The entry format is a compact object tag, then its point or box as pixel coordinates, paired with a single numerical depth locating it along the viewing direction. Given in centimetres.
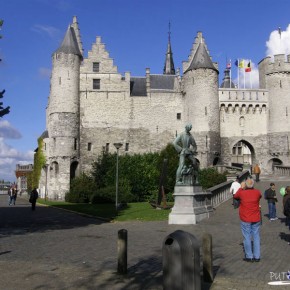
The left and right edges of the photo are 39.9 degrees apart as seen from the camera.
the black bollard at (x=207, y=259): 700
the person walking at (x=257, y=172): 3356
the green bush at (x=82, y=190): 3741
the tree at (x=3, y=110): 1251
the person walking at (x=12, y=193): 3217
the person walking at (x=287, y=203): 1080
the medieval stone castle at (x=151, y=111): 4600
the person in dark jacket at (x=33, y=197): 2469
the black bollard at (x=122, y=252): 742
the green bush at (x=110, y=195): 3038
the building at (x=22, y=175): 7794
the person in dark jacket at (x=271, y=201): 1582
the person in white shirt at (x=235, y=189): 2017
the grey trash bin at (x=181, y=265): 577
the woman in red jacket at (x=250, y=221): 840
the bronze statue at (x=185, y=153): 1640
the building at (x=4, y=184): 10954
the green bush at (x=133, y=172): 3559
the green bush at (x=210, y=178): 3237
